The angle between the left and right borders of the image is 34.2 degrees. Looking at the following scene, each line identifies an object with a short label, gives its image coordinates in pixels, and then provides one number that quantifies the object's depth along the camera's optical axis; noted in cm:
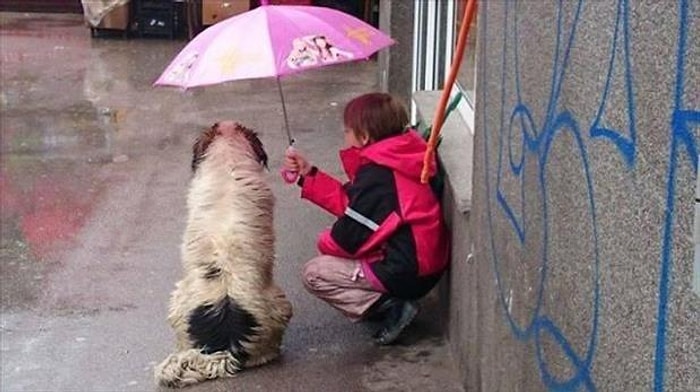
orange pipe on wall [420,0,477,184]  413
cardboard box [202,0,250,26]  1466
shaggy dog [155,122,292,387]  432
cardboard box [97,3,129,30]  1480
